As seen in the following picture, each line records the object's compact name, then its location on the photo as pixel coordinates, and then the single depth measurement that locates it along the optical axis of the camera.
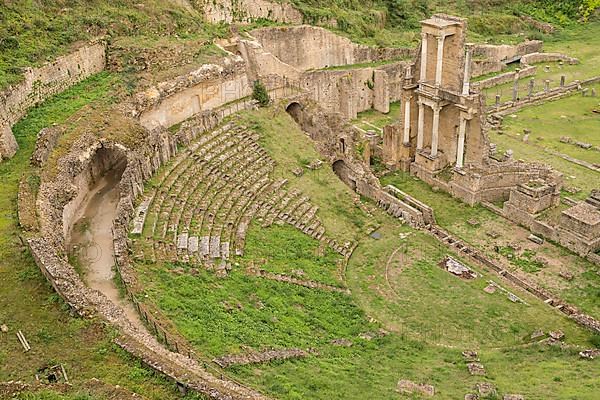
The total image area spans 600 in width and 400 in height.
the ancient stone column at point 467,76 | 34.94
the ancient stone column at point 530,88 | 50.08
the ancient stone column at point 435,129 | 36.88
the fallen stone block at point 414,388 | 19.67
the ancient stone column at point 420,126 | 37.93
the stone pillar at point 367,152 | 39.59
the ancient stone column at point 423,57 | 36.44
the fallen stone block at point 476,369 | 21.66
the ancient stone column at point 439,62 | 35.38
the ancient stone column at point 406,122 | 38.28
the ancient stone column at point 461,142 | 35.66
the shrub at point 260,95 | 38.91
